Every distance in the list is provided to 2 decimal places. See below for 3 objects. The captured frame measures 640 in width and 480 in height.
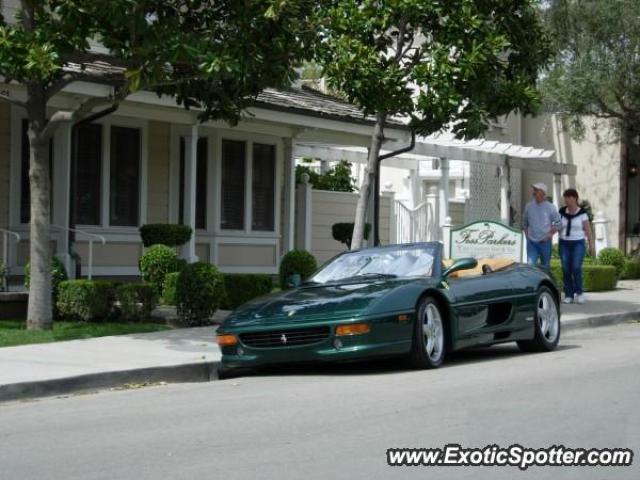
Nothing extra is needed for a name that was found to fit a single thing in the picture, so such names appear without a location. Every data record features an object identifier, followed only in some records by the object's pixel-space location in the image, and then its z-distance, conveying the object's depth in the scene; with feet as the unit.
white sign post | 60.13
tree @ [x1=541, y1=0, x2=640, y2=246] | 85.56
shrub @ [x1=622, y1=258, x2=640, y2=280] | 87.14
